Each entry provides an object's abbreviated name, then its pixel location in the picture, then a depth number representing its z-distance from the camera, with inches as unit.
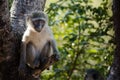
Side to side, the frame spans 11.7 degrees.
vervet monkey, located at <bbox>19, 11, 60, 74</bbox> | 284.4
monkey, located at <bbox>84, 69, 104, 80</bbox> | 441.6
